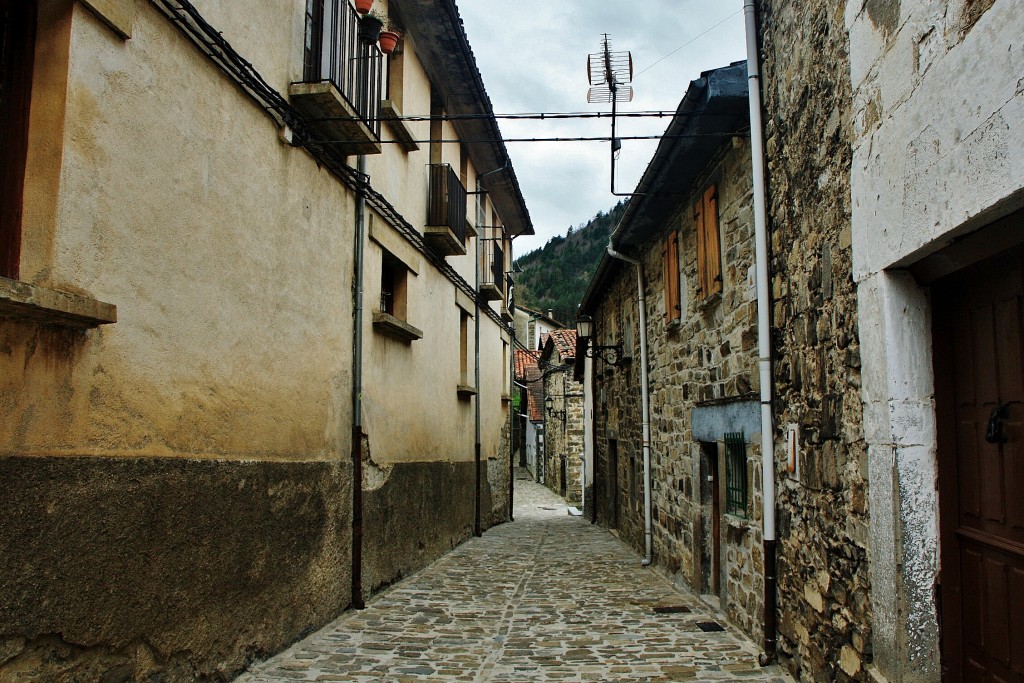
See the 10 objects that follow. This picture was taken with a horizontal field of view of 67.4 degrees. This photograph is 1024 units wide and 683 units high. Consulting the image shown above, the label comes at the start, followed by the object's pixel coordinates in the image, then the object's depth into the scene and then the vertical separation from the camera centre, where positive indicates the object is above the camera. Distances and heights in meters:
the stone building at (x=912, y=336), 2.86 +0.41
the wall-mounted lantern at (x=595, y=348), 12.44 +1.41
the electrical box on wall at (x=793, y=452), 4.71 -0.15
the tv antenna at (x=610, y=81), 6.79 +3.08
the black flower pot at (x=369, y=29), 6.51 +3.36
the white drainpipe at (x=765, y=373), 5.14 +0.37
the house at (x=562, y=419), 24.97 +0.26
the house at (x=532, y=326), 41.75 +5.76
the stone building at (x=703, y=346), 5.86 +0.78
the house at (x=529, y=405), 35.94 +1.07
